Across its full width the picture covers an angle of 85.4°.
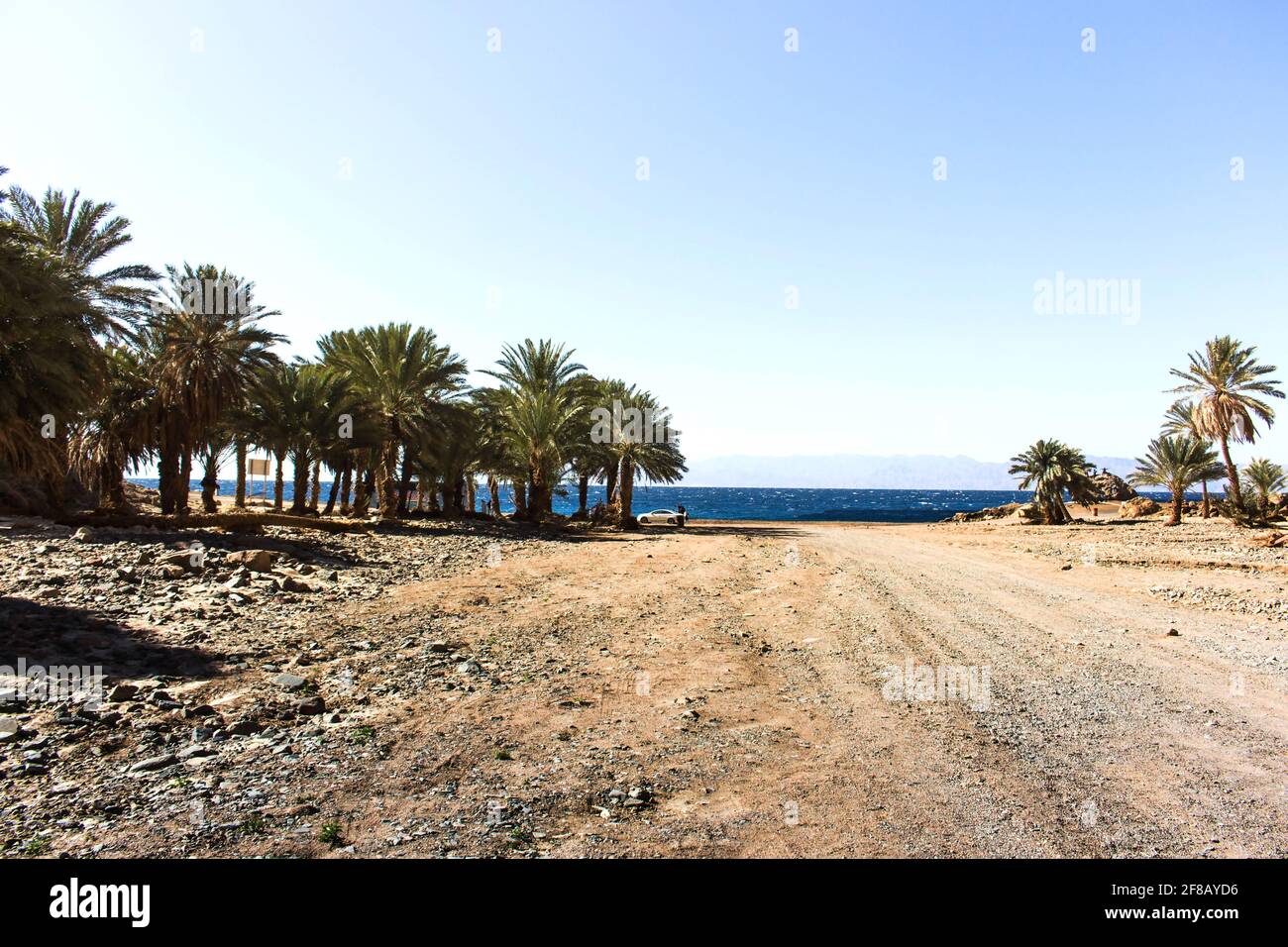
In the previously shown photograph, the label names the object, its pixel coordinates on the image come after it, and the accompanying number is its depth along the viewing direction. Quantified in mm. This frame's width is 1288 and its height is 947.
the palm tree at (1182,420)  40781
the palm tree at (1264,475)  42562
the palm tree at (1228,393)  37719
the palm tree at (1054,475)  44781
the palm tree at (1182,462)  45562
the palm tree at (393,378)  30062
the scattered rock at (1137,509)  49125
